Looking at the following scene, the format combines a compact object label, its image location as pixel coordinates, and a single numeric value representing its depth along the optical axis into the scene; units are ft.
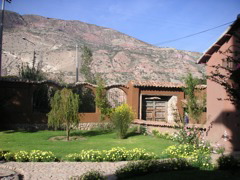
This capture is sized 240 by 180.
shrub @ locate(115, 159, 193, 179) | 21.93
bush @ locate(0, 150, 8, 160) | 29.96
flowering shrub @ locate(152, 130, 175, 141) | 47.36
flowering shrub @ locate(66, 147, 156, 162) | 29.55
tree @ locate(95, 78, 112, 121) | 63.82
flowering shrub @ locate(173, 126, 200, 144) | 37.14
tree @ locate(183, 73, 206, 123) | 54.75
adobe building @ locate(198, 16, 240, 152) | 35.83
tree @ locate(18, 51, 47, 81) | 84.65
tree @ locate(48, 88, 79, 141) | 45.62
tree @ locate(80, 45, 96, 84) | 120.98
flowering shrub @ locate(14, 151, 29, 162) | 29.04
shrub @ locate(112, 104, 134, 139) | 48.03
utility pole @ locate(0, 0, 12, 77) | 58.24
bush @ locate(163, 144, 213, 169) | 25.00
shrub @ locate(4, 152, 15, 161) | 29.50
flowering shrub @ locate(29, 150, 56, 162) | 29.07
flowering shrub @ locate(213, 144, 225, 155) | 34.73
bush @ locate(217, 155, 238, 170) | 23.76
